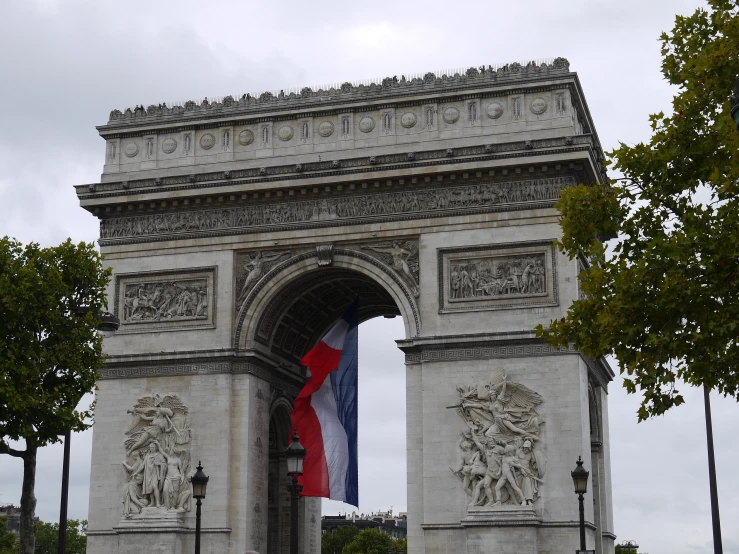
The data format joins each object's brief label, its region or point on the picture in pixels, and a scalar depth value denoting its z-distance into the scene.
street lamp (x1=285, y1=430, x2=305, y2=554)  24.92
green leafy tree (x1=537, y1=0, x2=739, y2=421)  20.25
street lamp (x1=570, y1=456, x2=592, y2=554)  27.88
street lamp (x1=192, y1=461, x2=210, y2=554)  27.70
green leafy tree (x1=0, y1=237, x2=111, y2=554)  30.75
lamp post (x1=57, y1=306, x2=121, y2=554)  27.37
